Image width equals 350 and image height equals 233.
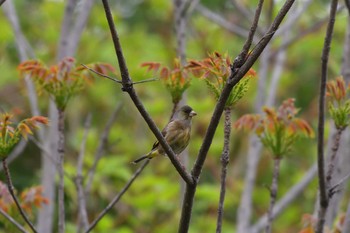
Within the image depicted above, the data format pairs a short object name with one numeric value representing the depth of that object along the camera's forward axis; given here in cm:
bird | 686
